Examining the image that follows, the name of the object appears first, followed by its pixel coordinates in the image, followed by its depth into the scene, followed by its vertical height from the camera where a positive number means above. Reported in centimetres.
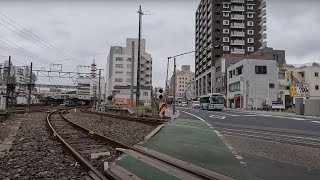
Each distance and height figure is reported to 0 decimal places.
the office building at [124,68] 6490 +1005
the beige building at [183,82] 8023 +697
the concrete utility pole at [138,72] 2307 +291
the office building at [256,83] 4197 +346
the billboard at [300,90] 2842 +138
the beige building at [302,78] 4643 +531
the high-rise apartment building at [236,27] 6282 +2219
